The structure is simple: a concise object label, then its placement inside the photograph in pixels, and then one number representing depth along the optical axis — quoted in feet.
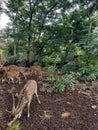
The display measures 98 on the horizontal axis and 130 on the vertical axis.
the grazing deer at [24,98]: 5.28
